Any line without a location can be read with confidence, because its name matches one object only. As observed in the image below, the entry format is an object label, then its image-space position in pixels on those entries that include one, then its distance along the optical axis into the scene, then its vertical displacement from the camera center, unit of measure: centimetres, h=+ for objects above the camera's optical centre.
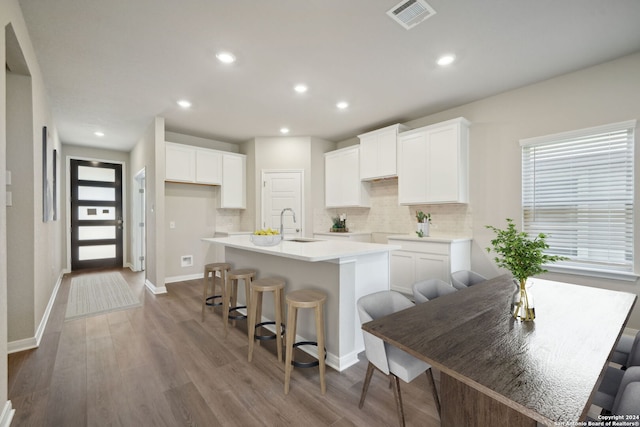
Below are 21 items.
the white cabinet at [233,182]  549 +64
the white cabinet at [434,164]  374 +69
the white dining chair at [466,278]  251 -59
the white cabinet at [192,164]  484 +90
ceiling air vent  204 +151
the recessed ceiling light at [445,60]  274 +150
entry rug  363 -122
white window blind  275 +18
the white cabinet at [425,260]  357 -63
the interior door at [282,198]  539 +29
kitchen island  225 -58
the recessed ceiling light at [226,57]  267 +151
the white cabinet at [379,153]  443 +99
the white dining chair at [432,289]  220 -60
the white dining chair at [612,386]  113 -82
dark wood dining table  85 -54
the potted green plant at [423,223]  413 -16
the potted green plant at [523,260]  140 -24
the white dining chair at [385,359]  151 -80
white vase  416 -23
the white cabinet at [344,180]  506 +61
